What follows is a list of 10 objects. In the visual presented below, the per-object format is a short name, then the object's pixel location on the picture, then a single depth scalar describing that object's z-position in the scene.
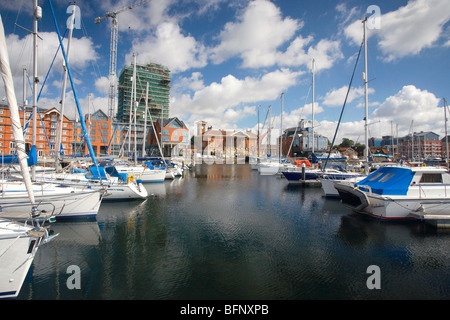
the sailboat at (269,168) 45.47
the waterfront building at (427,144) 116.19
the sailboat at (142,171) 29.60
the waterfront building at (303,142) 106.75
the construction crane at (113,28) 73.69
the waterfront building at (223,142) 108.62
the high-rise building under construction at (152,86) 99.12
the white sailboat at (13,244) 6.55
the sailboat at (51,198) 12.07
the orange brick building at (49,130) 64.19
